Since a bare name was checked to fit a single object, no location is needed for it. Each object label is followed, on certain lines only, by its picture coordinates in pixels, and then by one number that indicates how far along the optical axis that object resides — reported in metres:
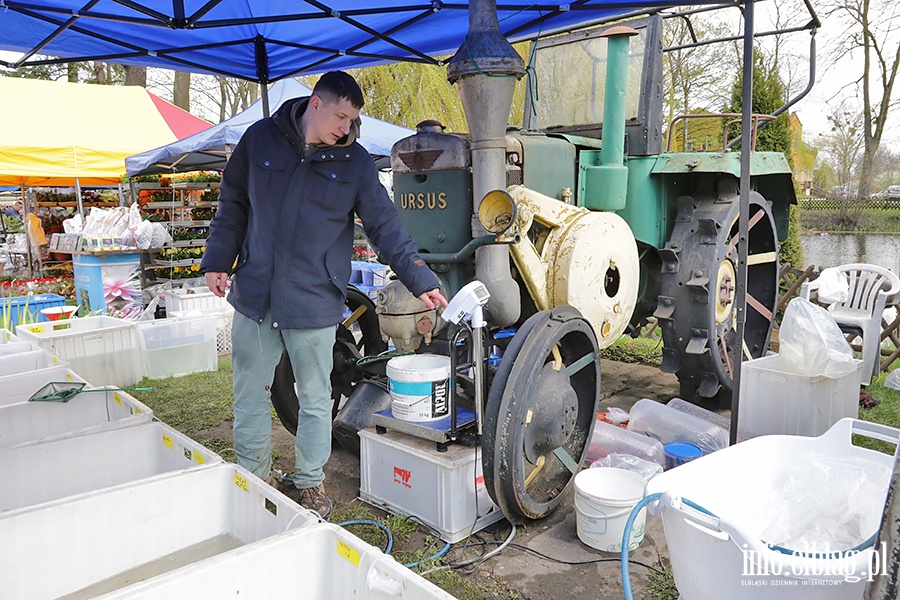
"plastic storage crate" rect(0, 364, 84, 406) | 3.48
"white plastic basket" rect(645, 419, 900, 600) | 1.52
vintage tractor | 2.73
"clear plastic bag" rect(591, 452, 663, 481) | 2.97
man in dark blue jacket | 2.64
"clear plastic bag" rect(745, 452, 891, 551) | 1.95
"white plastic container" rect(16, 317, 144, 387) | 4.88
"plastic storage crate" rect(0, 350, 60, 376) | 3.92
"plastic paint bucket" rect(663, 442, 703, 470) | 3.21
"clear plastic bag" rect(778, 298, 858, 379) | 3.55
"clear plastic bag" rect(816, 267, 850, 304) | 4.93
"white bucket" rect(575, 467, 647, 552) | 2.59
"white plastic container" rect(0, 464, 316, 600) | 1.87
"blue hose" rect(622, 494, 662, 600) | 1.70
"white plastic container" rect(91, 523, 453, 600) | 1.49
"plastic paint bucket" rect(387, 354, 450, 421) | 2.78
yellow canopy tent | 9.01
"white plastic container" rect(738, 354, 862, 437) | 3.52
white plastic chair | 4.50
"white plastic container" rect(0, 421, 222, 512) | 2.51
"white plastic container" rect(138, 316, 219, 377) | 5.39
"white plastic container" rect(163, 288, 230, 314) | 6.96
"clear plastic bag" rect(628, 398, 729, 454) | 3.56
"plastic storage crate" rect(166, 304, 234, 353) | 6.10
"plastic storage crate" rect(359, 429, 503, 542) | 2.68
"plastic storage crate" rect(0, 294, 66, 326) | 7.05
